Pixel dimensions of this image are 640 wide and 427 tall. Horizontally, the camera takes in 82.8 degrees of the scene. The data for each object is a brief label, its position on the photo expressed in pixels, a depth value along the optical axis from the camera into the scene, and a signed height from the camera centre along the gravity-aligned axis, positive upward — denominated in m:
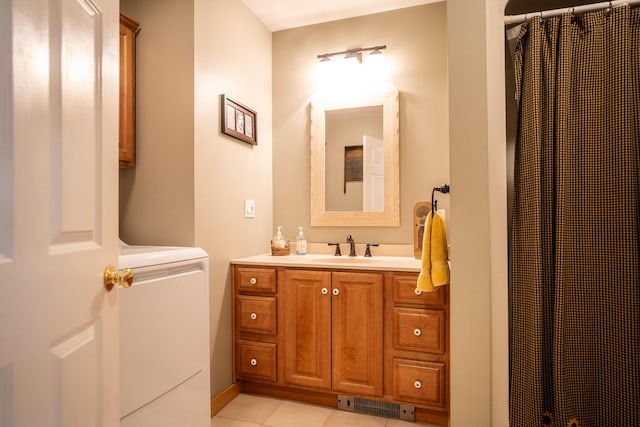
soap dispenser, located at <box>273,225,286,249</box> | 2.65 -0.19
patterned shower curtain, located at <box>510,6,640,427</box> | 1.32 -0.04
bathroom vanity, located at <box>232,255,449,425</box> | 1.99 -0.70
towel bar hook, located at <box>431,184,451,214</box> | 1.80 +0.13
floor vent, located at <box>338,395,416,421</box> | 2.09 -1.14
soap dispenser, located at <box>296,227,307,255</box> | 2.72 -0.22
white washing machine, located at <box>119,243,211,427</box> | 1.33 -0.51
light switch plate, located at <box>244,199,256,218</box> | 2.54 +0.05
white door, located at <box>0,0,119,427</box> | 0.58 +0.01
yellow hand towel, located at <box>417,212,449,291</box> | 1.75 -0.20
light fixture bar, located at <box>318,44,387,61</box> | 2.65 +1.22
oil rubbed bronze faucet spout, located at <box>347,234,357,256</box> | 2.64 -0.22
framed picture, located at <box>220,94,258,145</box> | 2.27 +0.64
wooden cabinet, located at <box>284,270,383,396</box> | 2.10 -0.69
